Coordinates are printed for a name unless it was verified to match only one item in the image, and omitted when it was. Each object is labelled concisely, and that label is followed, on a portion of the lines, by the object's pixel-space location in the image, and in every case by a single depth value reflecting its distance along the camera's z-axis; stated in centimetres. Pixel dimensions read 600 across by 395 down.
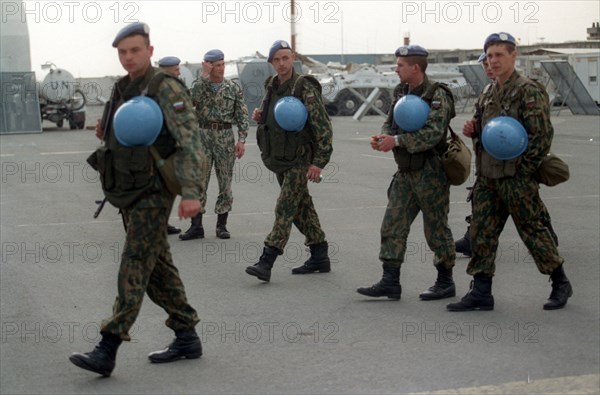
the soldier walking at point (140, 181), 627
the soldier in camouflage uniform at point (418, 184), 827
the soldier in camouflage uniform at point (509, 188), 773
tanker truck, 3959
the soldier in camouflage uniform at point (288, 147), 920
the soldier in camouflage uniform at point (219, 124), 1216
